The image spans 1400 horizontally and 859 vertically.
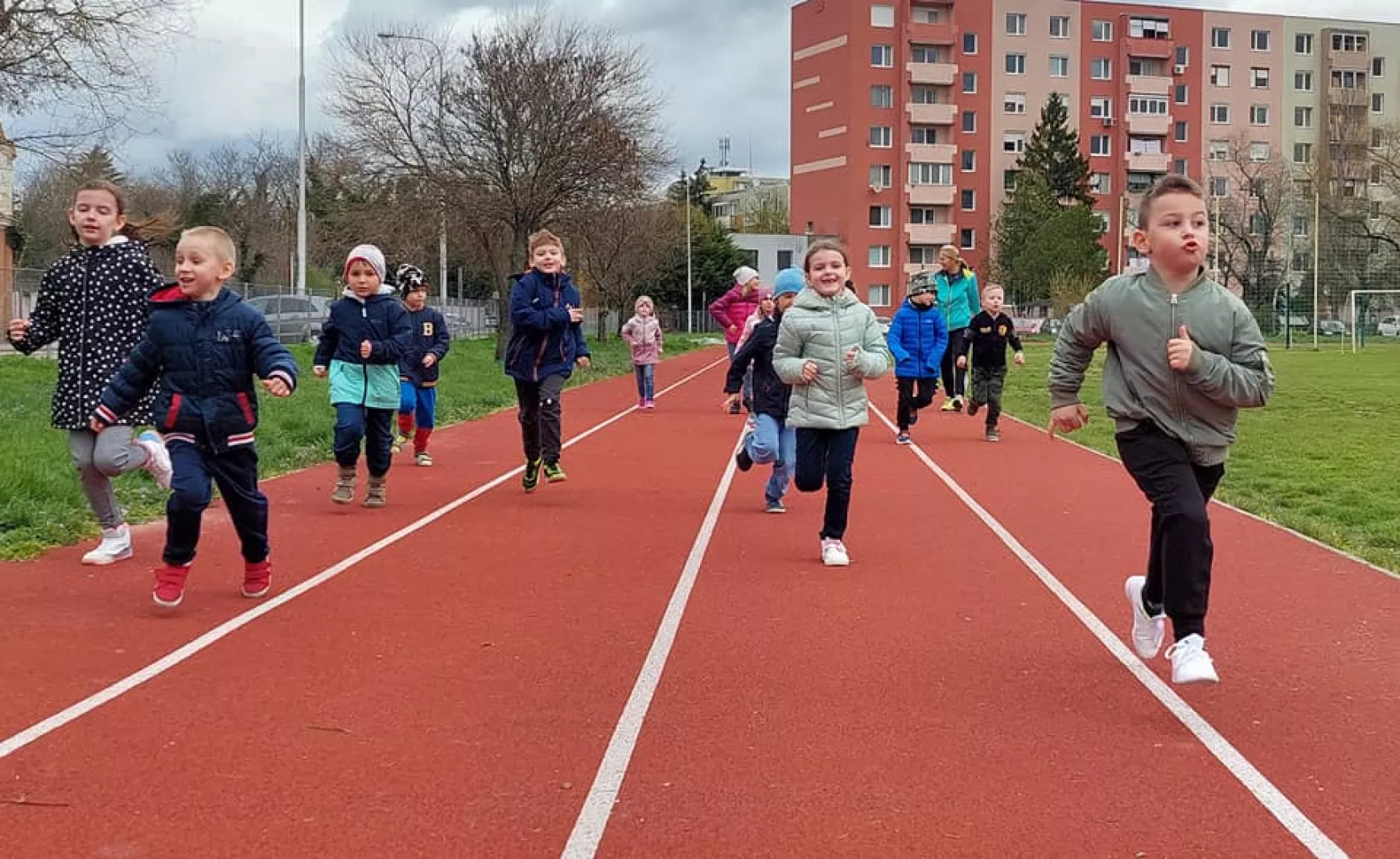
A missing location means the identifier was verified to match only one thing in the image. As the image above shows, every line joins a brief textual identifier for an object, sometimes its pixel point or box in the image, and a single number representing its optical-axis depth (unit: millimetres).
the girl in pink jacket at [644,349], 21867
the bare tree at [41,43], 22625
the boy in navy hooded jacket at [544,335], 10758
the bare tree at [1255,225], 81625
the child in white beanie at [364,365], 10117
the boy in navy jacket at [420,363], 13086
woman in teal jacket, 17797
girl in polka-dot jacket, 7367
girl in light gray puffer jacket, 8078
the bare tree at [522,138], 36125
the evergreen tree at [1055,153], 81750
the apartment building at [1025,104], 81125
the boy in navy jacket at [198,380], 6512
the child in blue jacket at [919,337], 15086
